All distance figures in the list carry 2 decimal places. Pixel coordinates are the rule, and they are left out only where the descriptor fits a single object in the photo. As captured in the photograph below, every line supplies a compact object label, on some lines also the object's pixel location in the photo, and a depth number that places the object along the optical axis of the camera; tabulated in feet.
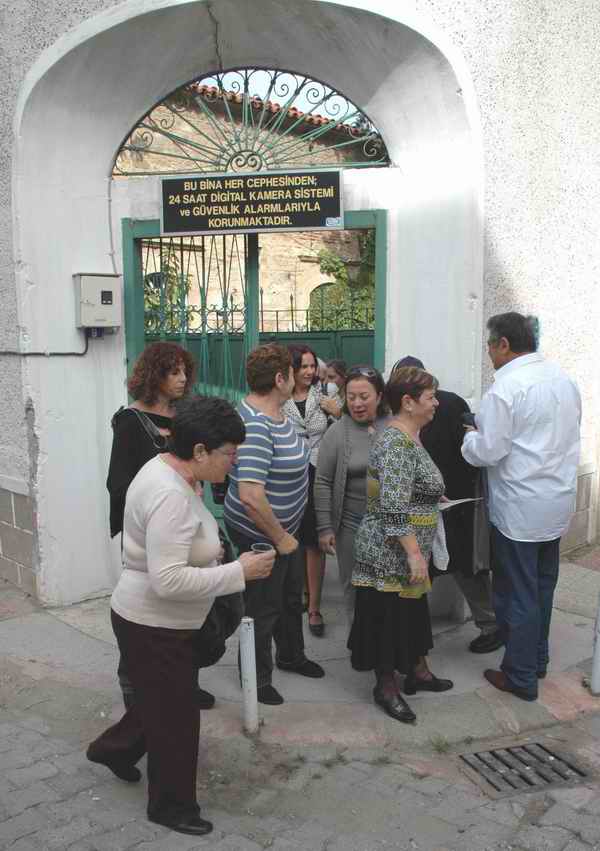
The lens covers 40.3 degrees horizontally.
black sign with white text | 16.38
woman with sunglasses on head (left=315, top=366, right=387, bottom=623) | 12.66
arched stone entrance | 15.33
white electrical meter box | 16.69
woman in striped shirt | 11.28
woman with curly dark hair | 11.61
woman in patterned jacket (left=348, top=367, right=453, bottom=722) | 11.30
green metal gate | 17.79
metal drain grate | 10.62
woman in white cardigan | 8.43
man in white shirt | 12.25
